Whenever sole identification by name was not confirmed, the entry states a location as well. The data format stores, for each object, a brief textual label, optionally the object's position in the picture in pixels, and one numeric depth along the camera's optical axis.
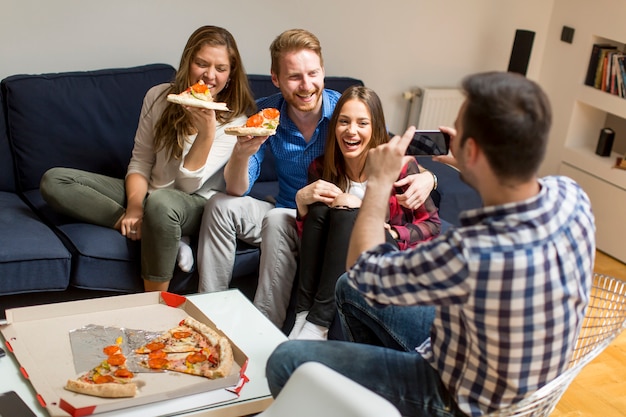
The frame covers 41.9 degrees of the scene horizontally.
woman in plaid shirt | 2.59
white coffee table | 1.89
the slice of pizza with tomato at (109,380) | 1.87
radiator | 4.45
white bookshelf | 4.23
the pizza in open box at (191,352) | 2.02
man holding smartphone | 1.56
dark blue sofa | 2.72
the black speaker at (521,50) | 4.33
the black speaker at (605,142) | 4.33
